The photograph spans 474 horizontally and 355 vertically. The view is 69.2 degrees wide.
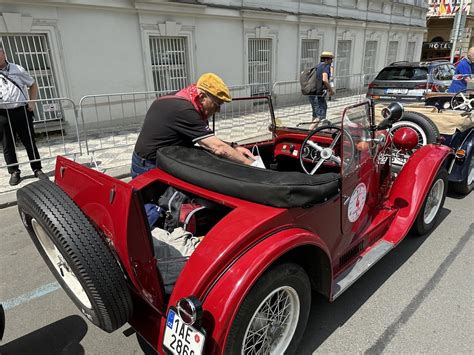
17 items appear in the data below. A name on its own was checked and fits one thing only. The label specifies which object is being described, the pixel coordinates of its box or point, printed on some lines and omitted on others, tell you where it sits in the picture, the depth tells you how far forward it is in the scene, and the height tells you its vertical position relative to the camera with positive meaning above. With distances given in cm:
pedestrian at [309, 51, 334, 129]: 794 -74
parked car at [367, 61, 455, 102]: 909 -71
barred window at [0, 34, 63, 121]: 736 +9
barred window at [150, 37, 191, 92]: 957 -8
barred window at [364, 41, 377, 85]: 1802 -11
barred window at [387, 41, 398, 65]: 1979 +12
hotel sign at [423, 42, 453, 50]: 2631 +49
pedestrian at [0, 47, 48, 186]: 511 -68
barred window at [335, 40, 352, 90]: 1588 -24
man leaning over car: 270 -46
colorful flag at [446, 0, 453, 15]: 2532 +303
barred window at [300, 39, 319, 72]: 1403 +10
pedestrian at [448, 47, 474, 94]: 728 -46
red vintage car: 165 -96
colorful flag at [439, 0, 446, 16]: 2564 +310
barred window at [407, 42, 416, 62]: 2182 +11
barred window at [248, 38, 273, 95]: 1198 -14
